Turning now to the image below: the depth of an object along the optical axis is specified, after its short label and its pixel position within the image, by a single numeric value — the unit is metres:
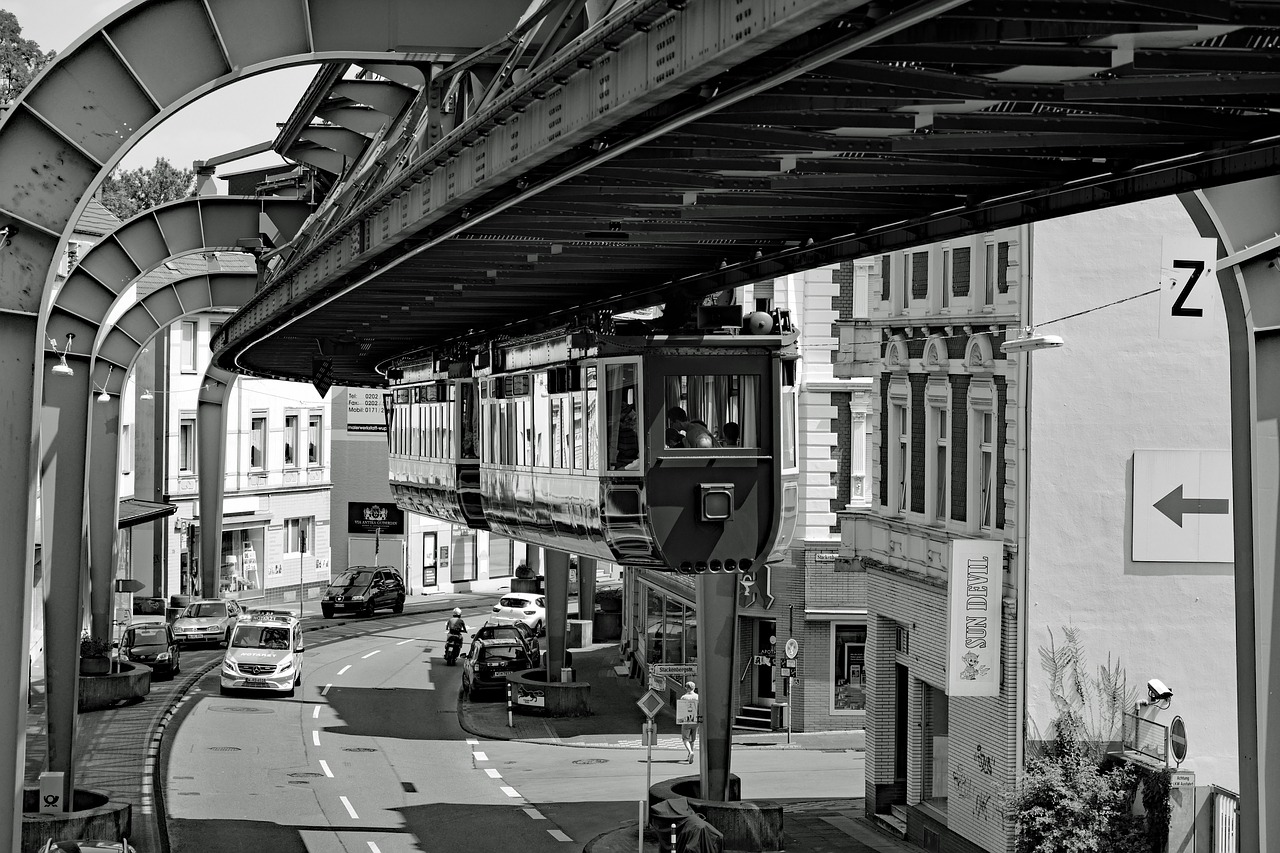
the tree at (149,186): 96.62
